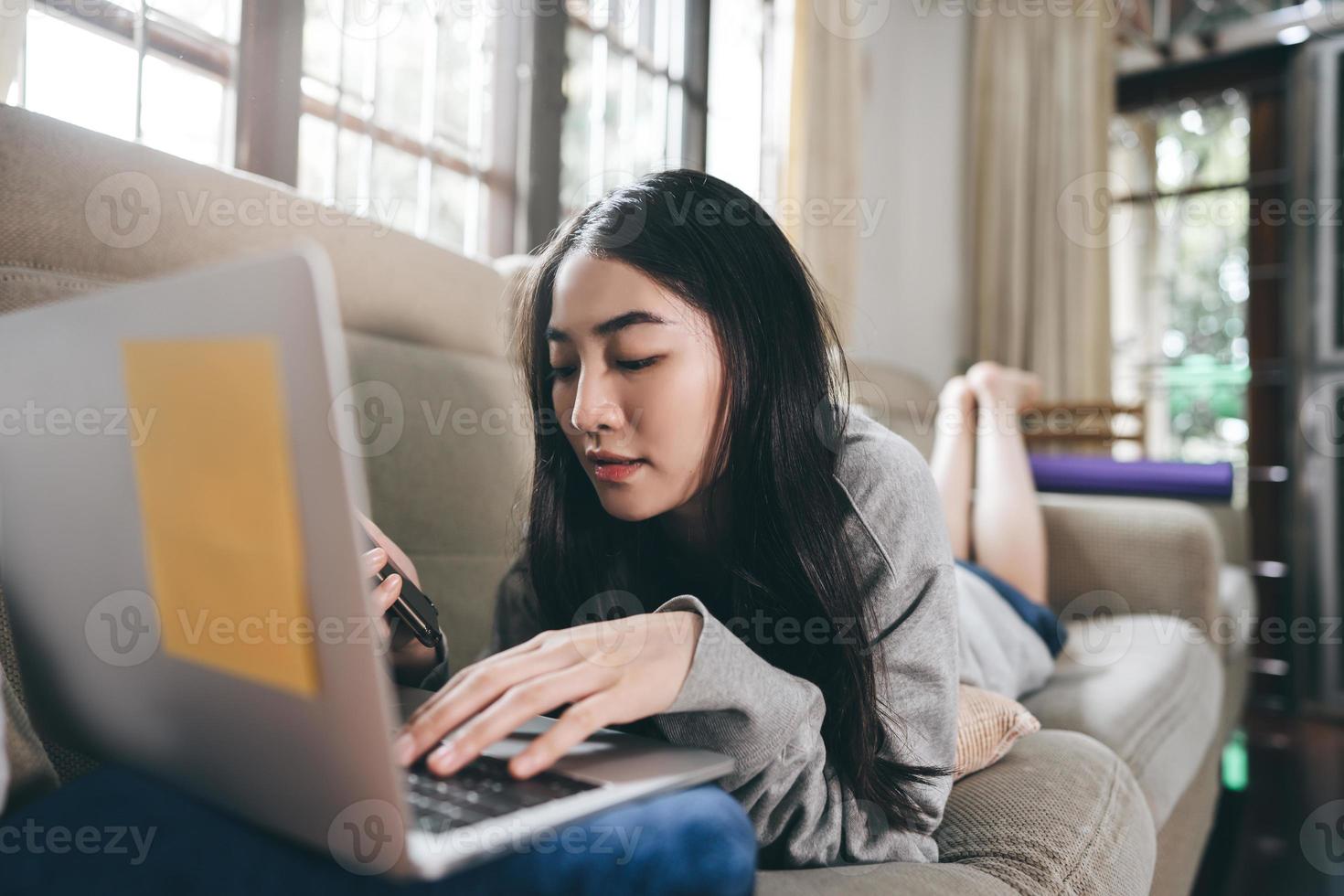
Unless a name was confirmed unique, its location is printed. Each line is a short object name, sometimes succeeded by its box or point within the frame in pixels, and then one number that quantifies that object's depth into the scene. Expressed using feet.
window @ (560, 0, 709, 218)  7.07
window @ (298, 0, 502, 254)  5.11
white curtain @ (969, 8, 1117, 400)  9.98
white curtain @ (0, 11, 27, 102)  3.03
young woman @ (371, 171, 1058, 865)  1.74
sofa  2.31
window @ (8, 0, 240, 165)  3.62
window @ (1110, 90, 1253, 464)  9.54
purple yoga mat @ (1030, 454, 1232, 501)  5.98
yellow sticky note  1.03
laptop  0.99
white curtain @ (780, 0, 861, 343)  8.52
